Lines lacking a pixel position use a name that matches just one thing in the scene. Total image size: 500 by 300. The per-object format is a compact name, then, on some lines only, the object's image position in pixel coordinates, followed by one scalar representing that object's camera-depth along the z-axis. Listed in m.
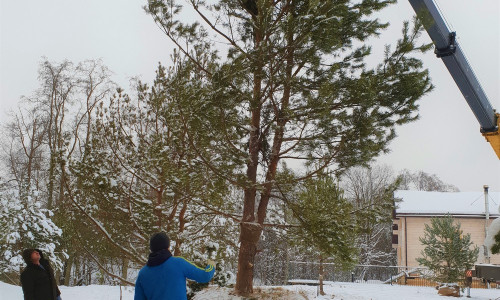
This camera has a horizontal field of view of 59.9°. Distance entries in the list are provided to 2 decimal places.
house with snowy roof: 25.53
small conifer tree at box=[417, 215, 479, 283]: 16.38
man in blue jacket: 3.28
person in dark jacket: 5.52
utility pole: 22.90
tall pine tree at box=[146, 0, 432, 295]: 7.24
